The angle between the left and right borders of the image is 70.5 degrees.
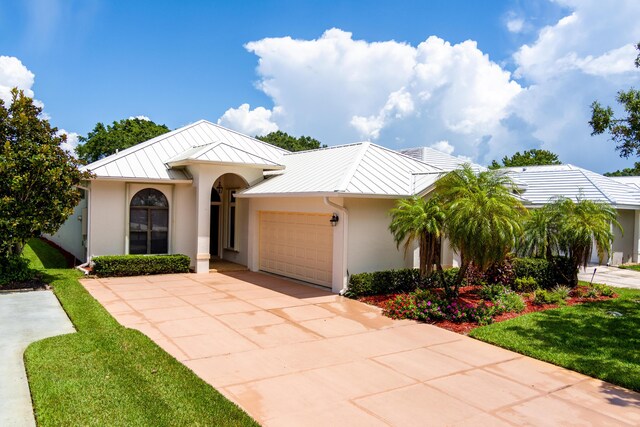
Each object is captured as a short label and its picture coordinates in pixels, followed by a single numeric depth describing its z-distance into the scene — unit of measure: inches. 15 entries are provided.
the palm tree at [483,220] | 378.9
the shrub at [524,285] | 514.3
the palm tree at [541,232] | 543.8
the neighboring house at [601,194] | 826.8
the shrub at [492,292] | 461.4
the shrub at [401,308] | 397.1
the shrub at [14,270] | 483.5
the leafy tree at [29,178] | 468.8
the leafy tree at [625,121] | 403.2
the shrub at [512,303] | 422.3
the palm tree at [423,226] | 417.7
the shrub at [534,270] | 533.3
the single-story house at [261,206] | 503.5
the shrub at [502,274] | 518.0
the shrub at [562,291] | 486.0
